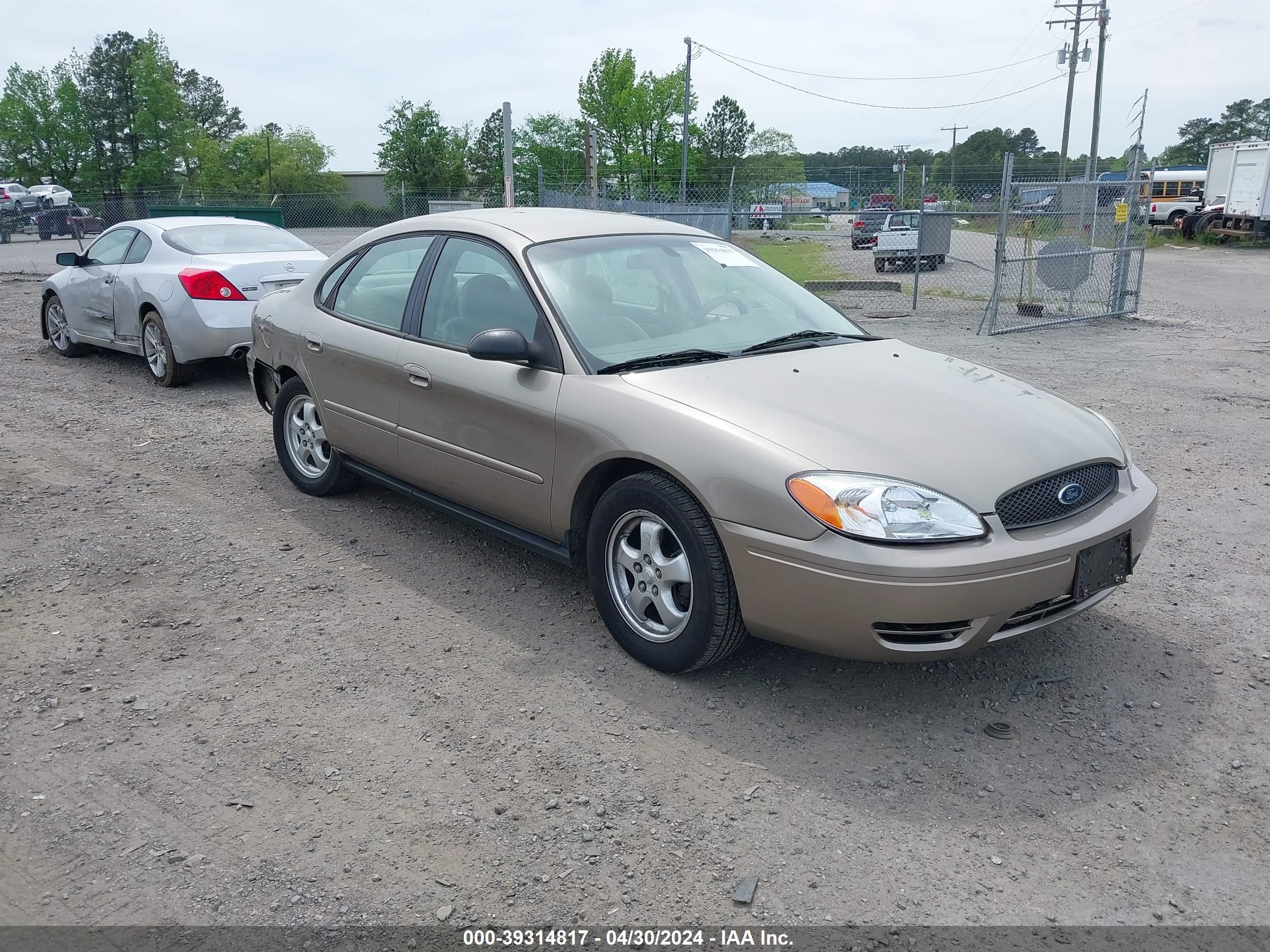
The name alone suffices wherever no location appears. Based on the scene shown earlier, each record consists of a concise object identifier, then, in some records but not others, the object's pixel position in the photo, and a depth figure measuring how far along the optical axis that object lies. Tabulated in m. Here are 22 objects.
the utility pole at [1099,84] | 39.66
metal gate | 13.61
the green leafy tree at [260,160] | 77.00
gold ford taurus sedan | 3.23
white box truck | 32.41
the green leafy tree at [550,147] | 55.47
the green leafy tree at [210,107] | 104.62
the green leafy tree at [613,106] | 72.19
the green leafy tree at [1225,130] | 79.56
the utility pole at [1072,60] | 42.47
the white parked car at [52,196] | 40.98
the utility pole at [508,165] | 14.35
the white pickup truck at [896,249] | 24.84
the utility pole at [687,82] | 42.98
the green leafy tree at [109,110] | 77.81
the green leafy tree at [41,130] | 75.62
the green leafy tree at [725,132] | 83.06
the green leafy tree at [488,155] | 68.81
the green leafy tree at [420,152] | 62.22
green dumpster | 21.62
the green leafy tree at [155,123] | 75.06
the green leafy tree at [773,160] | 77.38
